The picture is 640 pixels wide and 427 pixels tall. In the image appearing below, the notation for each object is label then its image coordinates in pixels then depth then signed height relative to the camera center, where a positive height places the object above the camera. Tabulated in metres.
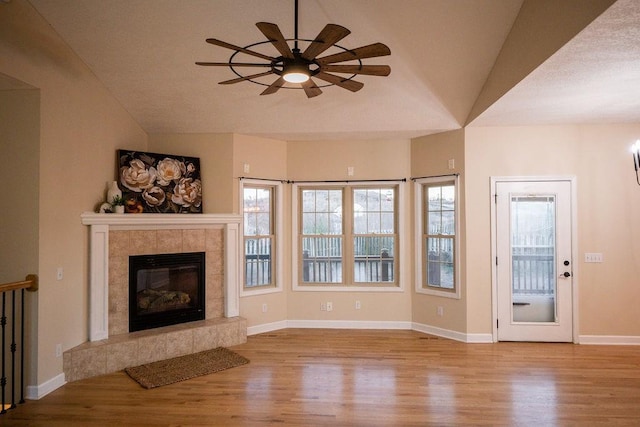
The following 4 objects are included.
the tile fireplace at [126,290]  4.37 -0.78
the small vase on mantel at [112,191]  4.70 +0.37
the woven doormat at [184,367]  4.11 -1.52
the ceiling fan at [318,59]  2.39 +1.07
